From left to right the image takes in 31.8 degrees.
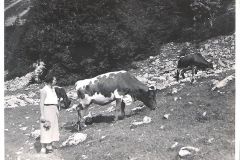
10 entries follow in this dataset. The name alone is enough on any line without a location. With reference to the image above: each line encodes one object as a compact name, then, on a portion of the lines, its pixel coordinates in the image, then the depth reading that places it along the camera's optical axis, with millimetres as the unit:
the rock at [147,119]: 10727
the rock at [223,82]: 11108
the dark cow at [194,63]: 15578
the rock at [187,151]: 7766
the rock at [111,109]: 13685
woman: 9750
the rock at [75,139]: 10234
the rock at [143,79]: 16972
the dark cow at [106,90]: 12484
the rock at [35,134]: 11621
